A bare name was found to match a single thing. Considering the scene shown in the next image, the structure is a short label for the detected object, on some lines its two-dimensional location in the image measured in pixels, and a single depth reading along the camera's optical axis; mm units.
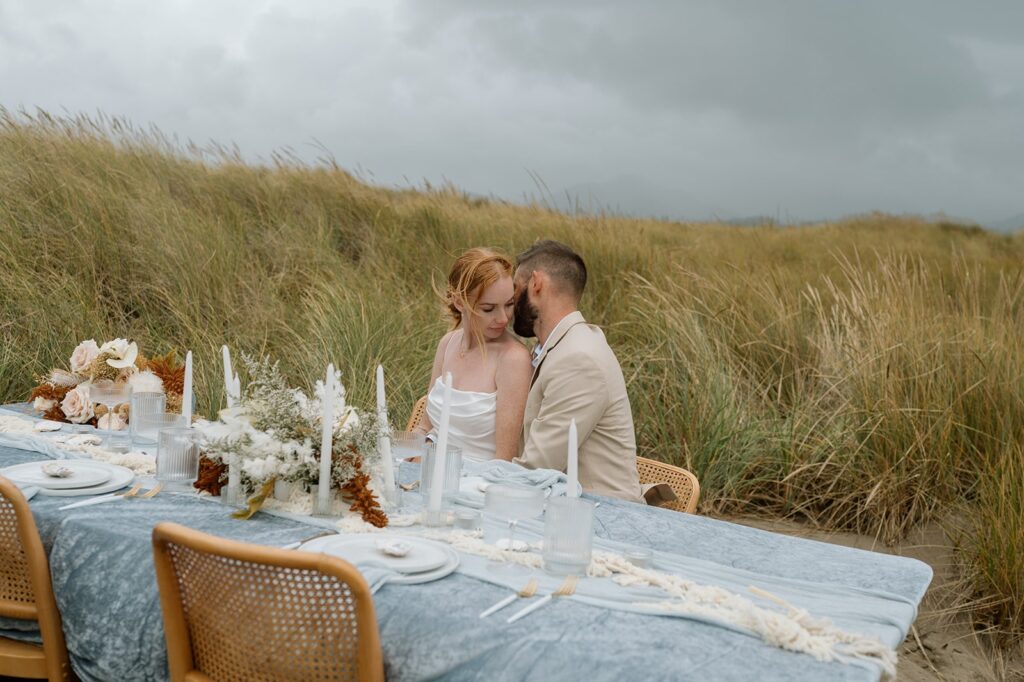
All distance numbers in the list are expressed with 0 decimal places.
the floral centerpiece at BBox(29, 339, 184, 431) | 3611
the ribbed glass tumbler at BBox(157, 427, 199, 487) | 2740
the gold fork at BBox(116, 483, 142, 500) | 2656
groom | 3451
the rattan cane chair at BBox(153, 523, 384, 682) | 1788
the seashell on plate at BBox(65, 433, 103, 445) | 3248
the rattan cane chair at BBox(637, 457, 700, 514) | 3459
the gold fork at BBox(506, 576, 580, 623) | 1881
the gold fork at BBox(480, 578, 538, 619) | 1911
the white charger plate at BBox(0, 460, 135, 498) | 2619
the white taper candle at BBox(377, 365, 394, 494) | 2518
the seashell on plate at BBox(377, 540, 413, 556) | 2104
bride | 3770
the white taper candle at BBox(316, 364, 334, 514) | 2363
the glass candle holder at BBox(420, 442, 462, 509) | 2553
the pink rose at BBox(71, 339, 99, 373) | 3719
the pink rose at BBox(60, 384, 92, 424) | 3607
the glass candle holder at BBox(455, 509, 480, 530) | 2451
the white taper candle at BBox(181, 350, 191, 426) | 3047
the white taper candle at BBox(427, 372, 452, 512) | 2436
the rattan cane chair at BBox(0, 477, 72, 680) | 2395
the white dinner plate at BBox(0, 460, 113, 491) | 2645
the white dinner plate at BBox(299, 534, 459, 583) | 2055
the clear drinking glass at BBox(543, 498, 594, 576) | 2104
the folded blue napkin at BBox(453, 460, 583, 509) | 2992
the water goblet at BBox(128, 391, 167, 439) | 3184
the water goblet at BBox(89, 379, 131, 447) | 3561
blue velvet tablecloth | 1736
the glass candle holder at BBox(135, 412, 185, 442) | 3213
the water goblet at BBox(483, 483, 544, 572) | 2459
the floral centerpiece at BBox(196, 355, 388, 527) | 2426
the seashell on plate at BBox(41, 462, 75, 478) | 2719
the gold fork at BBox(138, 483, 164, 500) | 2664
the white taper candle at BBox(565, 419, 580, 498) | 2152
